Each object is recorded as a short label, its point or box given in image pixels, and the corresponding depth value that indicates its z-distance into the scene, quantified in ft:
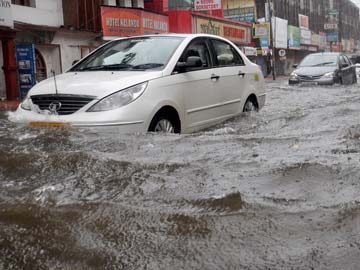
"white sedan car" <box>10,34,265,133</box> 16.22
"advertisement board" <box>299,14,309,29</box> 177.37
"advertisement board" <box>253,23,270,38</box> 123.54
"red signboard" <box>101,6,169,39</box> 64.28
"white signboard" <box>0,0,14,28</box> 45.39
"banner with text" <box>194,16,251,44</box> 84.23
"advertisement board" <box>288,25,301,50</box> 160.23
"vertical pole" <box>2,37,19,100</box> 50.43
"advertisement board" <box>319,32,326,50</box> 197.67
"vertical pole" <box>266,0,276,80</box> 115.42
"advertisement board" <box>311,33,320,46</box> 185.68
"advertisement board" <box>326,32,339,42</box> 199.11
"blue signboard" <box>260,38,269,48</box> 131.03
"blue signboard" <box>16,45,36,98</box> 52.21
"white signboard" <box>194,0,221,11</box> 81.51
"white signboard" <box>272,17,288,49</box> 142.20
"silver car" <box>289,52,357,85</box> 50.83
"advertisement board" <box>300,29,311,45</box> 174.04
